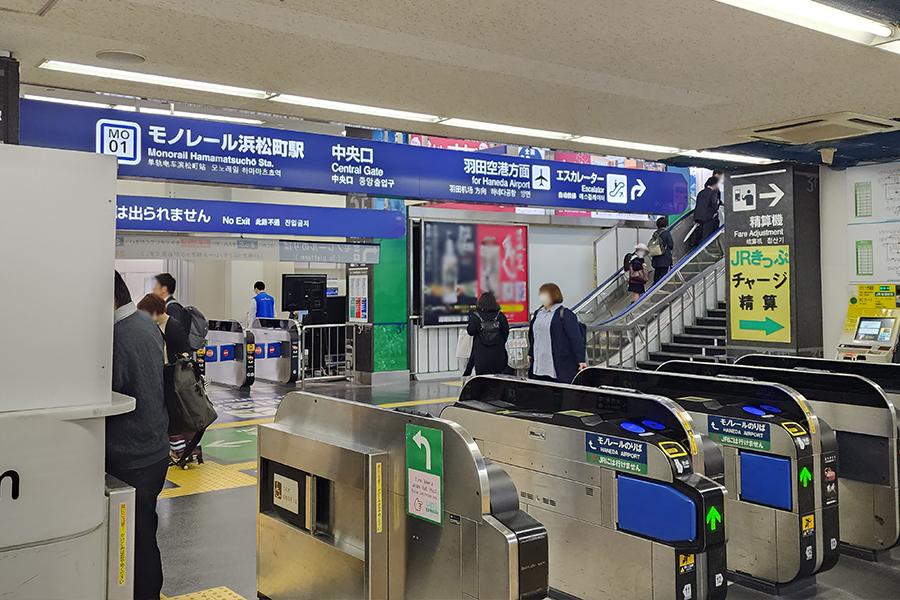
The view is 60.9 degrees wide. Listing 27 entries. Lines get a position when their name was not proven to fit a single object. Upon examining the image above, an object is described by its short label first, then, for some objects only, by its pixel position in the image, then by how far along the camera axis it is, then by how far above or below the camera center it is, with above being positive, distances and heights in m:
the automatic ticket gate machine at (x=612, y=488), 3.12 -0.76
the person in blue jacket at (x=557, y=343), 6.06 -0.23
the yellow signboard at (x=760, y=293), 6.50 +0.17
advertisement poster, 12.51 +0.78
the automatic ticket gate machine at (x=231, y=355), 10.79 -0.56
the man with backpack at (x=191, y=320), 6.88 -0.03
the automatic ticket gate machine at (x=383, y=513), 2.44 -0.71
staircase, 9.81 -0.40
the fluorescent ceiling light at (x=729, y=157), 6.35 +1.32
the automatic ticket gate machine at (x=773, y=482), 3.72 -0.84
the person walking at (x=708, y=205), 12.70 +1.80
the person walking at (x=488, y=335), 6.81 -0.18
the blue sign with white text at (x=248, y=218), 6.31 +0.86
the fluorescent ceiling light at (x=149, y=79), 3.81 +1.26
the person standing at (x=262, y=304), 12.70 +0.20
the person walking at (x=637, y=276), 12.43 +0.61
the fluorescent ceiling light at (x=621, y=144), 5.78 +1.32
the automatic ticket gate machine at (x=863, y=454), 4.14 -0.79
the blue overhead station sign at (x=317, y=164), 4.47 +1.09
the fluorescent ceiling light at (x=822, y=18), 2.95 +1.19
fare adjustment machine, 5.98 -0.11
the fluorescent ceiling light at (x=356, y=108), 4.49 +1.27
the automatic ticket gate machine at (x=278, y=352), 11.16 -0.54
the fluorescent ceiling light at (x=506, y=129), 5.13 +1.30
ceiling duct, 4.96 +1.24
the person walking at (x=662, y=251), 12.55 +1.02
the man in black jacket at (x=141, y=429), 2.97 -0.44
